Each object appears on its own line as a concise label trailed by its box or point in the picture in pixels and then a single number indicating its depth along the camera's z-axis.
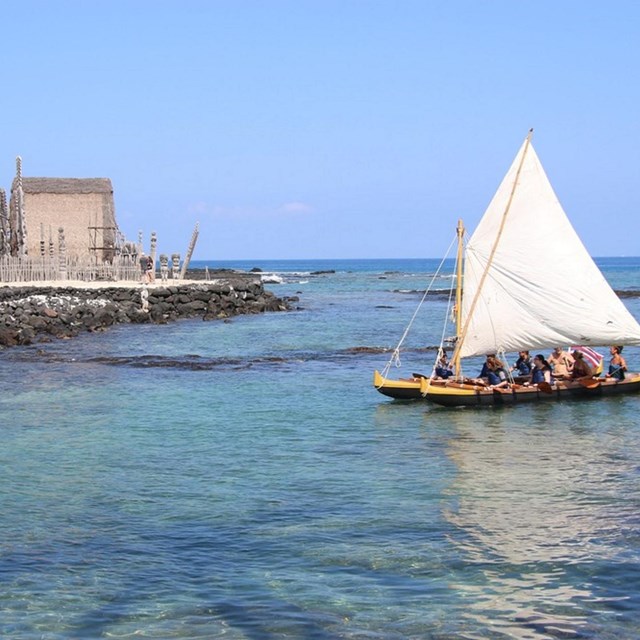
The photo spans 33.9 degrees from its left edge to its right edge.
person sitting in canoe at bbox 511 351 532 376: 24.36
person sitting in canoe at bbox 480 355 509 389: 22.59
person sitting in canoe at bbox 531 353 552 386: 22.83
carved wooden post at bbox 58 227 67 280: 53.16
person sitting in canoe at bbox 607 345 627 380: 23.77
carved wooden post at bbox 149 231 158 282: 55.18
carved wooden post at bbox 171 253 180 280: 64.94
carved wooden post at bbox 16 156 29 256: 56.54
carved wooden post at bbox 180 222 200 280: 65.75
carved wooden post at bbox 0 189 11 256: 56.69
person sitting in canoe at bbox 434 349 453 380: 22.97
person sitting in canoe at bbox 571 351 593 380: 23.89
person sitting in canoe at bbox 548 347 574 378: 24.11
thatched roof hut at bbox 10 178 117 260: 60.22
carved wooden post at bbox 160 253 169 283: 58.50
